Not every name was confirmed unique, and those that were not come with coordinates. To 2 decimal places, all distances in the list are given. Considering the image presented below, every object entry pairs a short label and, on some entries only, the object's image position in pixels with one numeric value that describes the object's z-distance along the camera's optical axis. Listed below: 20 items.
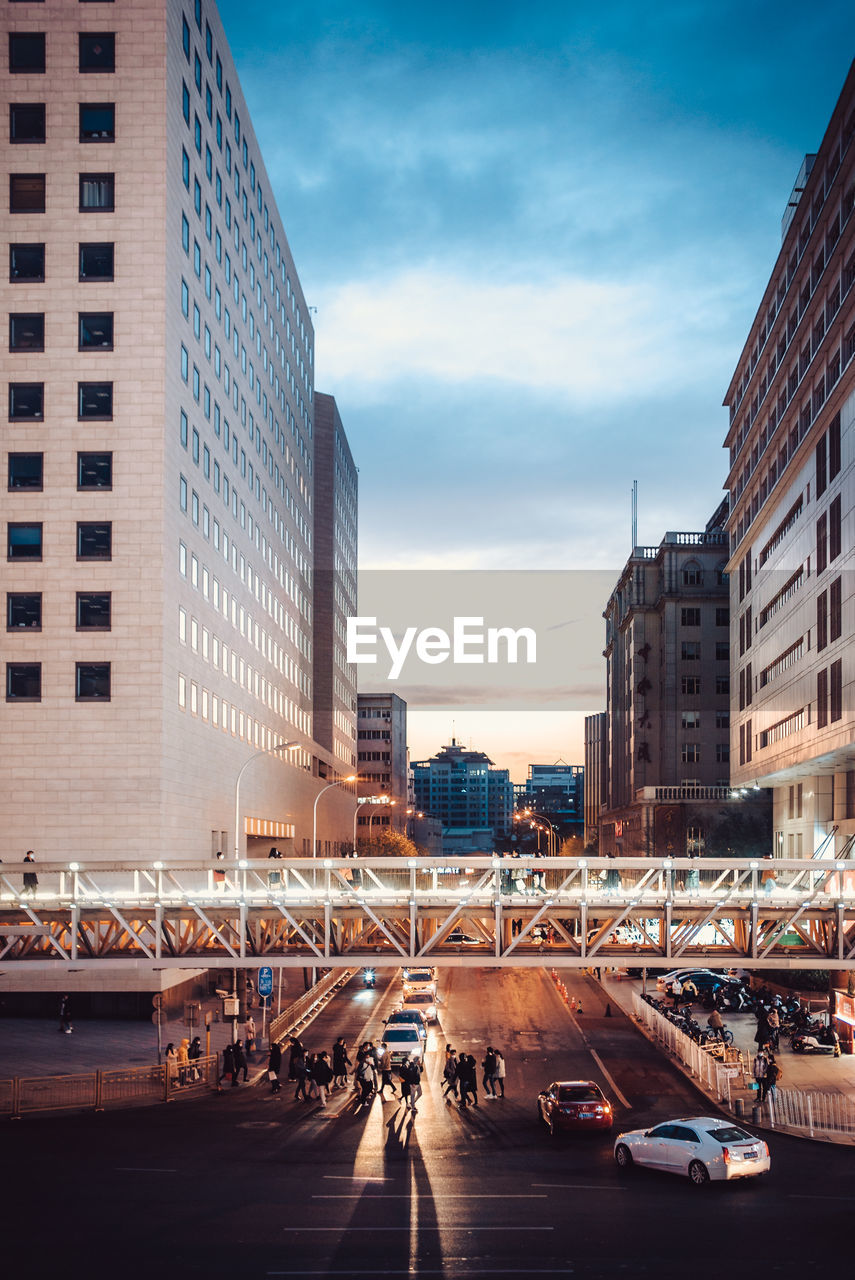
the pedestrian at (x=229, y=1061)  43.78
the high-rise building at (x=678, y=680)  122.25
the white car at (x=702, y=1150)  29.41
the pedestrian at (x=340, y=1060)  43.38
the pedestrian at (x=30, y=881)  42.06
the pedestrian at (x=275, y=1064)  43.12
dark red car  35.41
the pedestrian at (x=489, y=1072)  41.72
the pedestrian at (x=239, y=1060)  43.69
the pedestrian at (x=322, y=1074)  40.19
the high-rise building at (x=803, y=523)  56.56
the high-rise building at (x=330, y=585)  128.38
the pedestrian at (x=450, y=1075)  40.28
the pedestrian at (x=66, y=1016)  55.66
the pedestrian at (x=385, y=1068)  43.09
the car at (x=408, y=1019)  50.30
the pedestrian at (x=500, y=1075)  41.69
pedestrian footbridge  37.50
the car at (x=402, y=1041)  46.53
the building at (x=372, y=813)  188.12
